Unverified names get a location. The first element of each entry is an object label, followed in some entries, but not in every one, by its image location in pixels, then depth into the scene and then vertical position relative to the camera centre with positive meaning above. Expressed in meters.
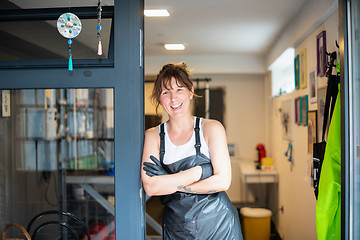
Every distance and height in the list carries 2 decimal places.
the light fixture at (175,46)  4.95 +1.05
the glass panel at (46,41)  1.52 +0.35
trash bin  4.42 -1.22
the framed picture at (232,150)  6.46 -0.48
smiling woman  1.70 -0.18
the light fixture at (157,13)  3.27 +1.00
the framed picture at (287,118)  4.04 +0.04
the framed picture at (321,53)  2.67 +0.52
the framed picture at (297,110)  3.65 +0.11
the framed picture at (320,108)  2.67 +0.10
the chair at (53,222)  1.73 -0.47
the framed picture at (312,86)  2.94 +0.29
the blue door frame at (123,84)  1.49 +0.16
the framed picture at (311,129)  2.91 -0.06
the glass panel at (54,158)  2.03 -0.31
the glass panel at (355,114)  1.54 +0.03
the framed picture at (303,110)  3.31 +0.11
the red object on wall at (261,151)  6.12 -0.48
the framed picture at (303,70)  3.30 +0.47
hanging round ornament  1.51 +0.41
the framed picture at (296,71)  3.62 +0.51
